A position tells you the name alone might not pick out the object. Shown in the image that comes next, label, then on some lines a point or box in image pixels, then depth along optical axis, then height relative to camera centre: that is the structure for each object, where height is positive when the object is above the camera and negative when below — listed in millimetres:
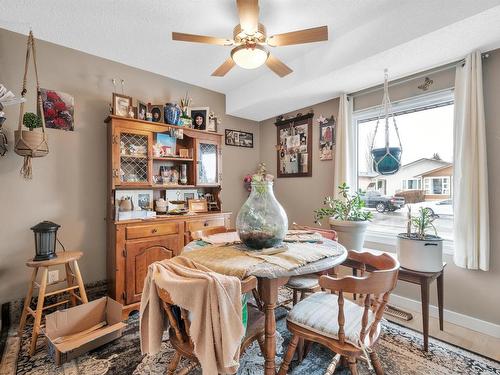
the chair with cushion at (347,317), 1122 -702
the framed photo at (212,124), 3219 +830
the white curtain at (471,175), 1966 +86
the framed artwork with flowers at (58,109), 2311 +761
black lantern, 1925 -381
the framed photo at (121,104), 2443 +848
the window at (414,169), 2389 +186
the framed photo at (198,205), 3035 -200
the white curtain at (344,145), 2869 +494
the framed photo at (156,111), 2740 +855
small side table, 1793 -729
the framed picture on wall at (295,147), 3398 +585
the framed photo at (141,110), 2609 +837
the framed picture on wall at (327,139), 3121 +618
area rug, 1583 -1149
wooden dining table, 1244 -527
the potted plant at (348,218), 2344 -307
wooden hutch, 2305 -295
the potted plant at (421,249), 1896 -487
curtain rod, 2134 +1064
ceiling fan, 1616 +1027
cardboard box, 1654 -1024
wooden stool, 1810 -755
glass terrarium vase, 1521 -196
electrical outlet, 2307 -798
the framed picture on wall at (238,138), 3686 +759
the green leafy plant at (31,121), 1989 +558
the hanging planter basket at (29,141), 1961 +388
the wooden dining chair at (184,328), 1110 -733
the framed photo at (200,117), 3045 +873
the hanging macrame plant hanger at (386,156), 2322 +294
